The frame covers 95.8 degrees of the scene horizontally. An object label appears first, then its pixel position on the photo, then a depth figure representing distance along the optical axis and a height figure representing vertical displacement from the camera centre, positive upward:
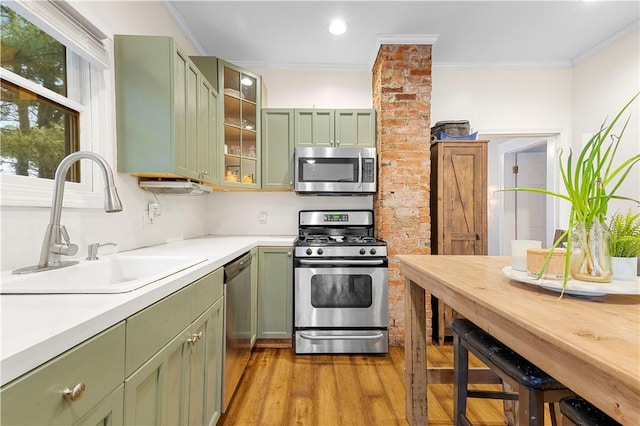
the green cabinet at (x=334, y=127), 2.85 +0.81
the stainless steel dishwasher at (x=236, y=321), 1.63 -0.72
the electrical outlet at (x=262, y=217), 3.13 -0.08
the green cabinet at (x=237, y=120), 2.49 +0.83
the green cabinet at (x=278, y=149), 2.85 +0.60
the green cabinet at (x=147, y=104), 1.65 +0.61
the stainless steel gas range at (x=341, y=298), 2.39 -0.74
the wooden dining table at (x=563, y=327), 0.47 -0.26
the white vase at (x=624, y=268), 0.88 -0.18
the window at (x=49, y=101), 1.14 +0.51
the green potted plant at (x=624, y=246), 0.85 -0.11
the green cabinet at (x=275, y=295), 2.51 -0.74
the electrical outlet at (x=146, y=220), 1.90 -0.07
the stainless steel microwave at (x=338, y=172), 2.70 +0.35
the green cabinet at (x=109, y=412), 0.65 -0.48
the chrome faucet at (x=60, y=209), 1.10 +0.00
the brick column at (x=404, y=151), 2.65 +0.54
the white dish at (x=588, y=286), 0.77 -0.22
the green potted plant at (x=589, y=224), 0.82 -0.04
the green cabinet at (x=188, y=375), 0.86 -0.61
